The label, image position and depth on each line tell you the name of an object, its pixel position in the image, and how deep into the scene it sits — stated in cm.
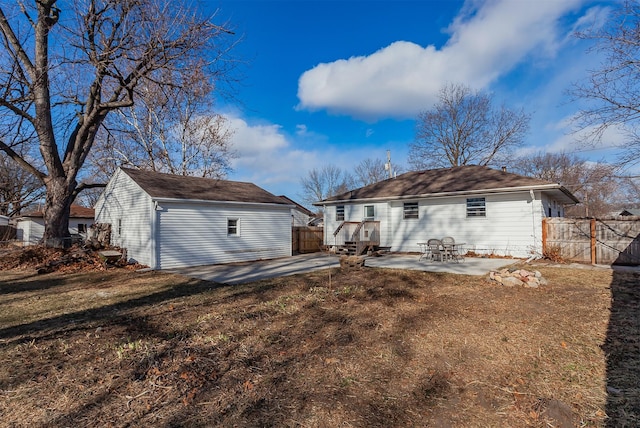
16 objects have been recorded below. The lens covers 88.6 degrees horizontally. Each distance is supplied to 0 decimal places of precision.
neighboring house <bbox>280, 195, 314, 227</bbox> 3609
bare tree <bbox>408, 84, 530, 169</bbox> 2647
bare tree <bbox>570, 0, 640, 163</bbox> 950
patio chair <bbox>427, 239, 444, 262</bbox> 1244
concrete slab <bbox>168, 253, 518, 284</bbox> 1002
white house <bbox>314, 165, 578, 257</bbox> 1298
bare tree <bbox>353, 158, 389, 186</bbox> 4278
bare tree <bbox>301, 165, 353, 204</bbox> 4956
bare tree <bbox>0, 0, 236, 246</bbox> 704
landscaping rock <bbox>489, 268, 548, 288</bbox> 753
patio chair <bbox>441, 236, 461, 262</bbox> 1246
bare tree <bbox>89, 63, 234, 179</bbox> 2272
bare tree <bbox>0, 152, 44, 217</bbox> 2961
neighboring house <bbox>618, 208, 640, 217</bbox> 3632
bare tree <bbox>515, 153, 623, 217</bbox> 3209
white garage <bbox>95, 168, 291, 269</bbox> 1236
